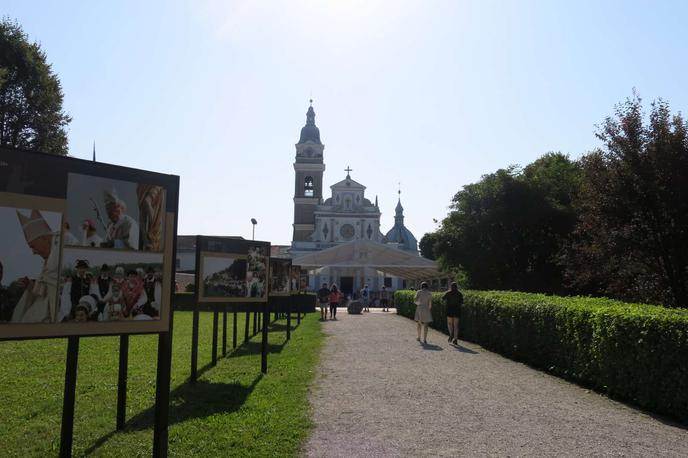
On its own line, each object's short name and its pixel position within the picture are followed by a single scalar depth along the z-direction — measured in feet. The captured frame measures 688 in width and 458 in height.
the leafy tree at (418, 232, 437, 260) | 98.44
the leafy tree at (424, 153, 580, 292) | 87.20
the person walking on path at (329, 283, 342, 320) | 84.58
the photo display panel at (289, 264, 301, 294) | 71.96
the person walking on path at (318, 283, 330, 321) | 84.53
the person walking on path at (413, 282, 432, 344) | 50.14
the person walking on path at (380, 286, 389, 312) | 129.78
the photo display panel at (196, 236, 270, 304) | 28.32
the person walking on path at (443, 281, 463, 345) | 48.06
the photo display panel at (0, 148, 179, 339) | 13.15
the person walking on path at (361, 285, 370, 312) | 129.08
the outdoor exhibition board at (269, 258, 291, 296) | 43.70
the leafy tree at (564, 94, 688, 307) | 44.78
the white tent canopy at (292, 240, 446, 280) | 137.69
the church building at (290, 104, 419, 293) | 233.55
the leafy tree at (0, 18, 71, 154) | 85.76
